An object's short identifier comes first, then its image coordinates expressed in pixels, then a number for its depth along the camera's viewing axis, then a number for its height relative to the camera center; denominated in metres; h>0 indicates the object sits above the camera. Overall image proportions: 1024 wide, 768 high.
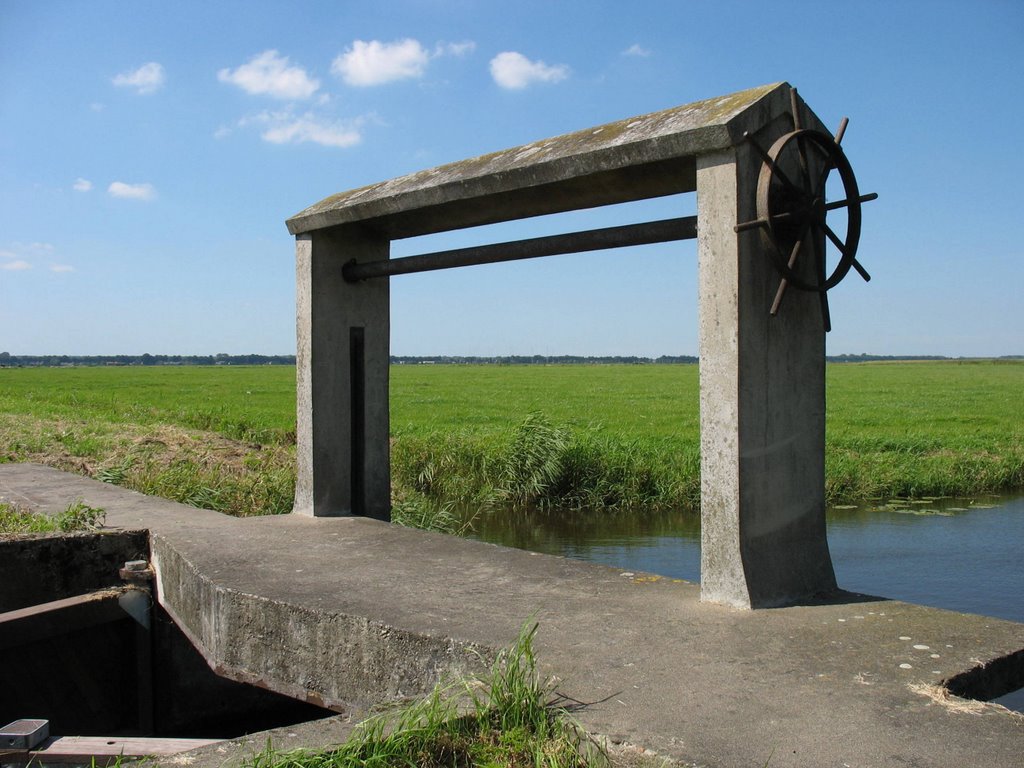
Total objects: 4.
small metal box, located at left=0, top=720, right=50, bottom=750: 2.77 -1.14
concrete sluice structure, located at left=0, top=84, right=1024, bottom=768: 2.34 -0.90
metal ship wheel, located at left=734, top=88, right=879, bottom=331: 3.34 +0.63
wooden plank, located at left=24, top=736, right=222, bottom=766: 2.83 -1.23
